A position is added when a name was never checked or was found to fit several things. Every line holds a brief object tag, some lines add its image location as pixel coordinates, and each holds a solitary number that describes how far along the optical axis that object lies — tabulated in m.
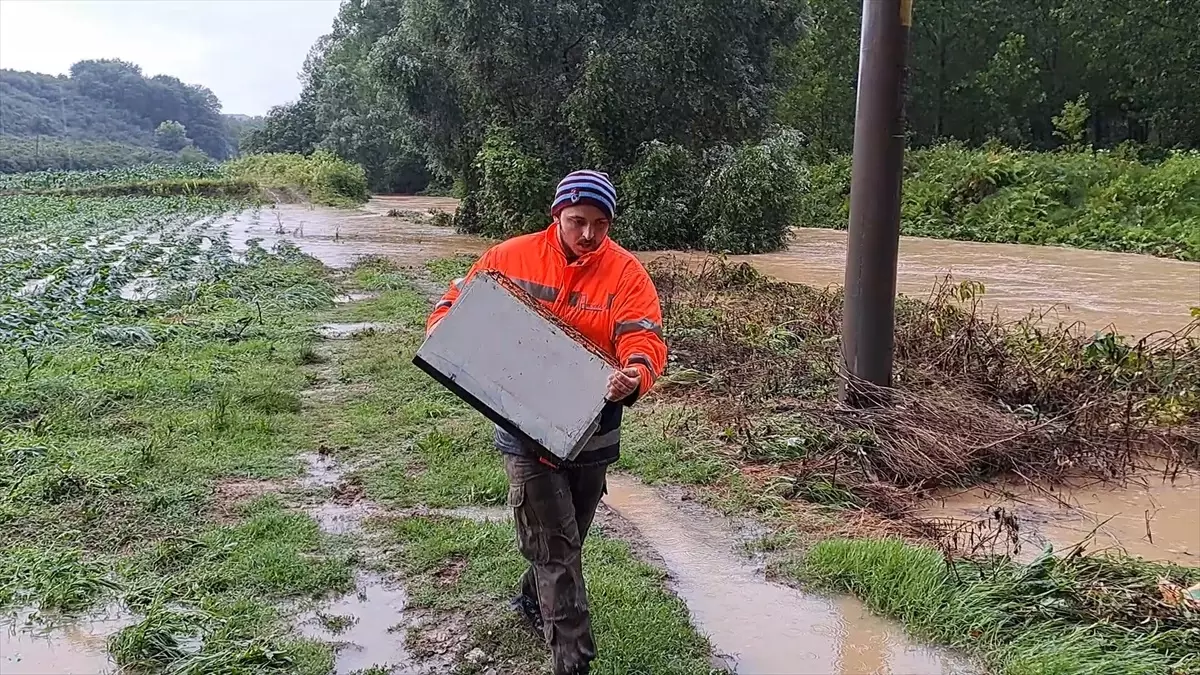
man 2.74
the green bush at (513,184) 18.83
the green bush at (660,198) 18.11
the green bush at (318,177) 39.00
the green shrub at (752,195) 17.50
